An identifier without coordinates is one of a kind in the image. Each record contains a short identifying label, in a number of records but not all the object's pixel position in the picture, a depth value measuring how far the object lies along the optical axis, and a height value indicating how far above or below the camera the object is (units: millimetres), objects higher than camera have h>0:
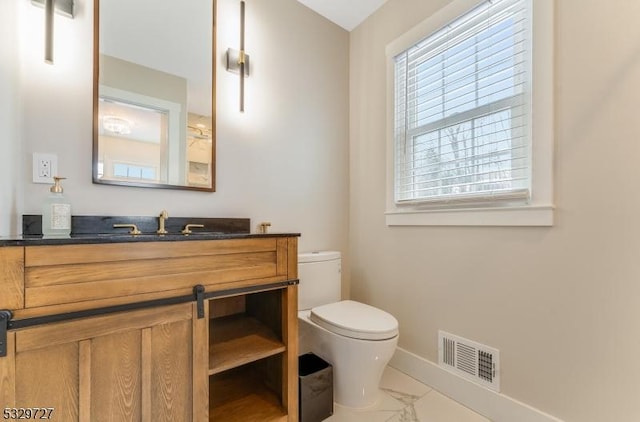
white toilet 1458 -645
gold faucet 1442 -48
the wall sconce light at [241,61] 1746 +898
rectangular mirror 1390 +605
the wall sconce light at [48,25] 1249 +789
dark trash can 1432 -911
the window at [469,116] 1400 +537
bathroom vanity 828 -364
